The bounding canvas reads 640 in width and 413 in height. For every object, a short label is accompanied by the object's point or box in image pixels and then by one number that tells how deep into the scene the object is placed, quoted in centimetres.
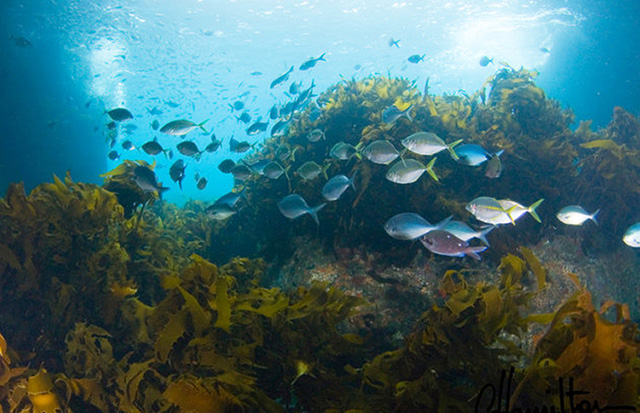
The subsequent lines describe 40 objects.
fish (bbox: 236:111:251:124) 914
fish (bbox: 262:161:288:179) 548
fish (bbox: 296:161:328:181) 502
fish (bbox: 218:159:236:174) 643
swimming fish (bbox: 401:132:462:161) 412
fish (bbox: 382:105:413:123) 496
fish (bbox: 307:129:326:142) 585
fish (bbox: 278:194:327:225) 455
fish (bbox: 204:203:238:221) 524
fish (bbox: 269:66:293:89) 880
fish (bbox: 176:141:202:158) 643
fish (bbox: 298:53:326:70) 842
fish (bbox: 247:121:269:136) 814
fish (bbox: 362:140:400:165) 430
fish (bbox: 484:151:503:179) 471
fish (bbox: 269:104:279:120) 817
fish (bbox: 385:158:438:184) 399
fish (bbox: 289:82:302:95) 853
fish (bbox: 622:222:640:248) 448
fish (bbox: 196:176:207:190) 700
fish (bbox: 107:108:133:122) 726
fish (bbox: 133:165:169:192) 440
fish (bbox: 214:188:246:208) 527
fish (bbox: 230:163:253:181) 597
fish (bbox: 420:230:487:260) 325
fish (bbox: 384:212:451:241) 338
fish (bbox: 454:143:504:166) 435
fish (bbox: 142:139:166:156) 659
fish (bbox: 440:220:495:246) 330
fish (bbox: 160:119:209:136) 646
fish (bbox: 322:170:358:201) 431
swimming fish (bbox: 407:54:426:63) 950
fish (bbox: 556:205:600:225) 452
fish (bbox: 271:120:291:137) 709
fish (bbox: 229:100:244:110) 1034
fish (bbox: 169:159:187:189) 566
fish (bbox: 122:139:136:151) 1003
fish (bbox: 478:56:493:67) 1216
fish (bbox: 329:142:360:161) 489
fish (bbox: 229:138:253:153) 703
